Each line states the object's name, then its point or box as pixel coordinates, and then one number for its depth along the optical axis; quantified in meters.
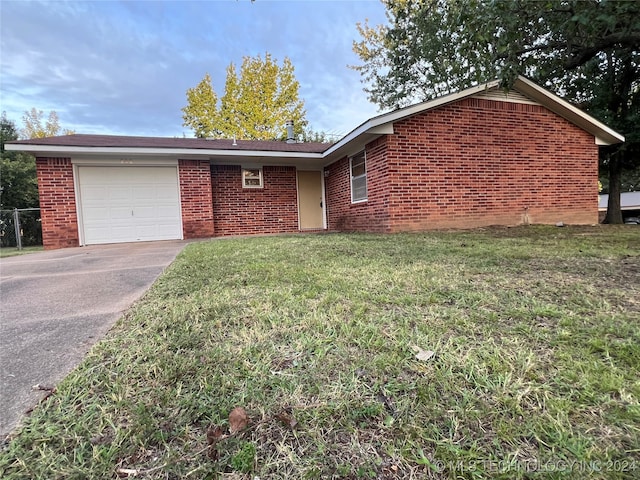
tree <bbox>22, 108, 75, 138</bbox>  29.00
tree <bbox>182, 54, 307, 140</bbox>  22.16
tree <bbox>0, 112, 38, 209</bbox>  15.44
